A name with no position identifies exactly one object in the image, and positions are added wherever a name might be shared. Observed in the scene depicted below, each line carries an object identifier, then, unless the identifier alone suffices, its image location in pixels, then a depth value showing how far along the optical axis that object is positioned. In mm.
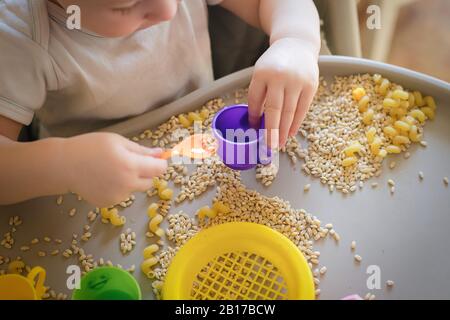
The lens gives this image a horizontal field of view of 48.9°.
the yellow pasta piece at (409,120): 862
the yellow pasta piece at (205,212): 791
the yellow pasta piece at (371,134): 857
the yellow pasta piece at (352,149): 843
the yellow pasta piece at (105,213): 792
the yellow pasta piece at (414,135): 848
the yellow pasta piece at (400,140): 848
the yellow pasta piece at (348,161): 834
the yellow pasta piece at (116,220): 785
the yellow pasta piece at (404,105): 872
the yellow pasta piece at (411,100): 885
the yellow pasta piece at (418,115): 869
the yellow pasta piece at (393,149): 842
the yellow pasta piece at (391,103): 870
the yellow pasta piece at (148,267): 747
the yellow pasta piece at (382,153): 840
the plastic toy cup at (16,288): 661
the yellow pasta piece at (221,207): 793
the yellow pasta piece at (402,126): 849
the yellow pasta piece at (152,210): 797
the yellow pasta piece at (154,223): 784
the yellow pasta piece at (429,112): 876
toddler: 694
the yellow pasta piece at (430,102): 883
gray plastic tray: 744
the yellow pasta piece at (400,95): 872
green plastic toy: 662
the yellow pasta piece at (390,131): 855
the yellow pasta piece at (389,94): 886
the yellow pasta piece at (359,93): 895
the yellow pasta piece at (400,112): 872
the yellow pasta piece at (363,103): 884
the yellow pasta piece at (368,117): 874
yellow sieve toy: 713
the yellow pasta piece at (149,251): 759
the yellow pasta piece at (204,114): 882
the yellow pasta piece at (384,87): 890
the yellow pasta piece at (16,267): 749
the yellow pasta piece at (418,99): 887
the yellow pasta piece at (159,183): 817
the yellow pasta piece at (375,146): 844
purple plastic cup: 784
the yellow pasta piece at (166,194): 809
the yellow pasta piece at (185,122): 874
